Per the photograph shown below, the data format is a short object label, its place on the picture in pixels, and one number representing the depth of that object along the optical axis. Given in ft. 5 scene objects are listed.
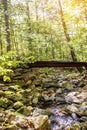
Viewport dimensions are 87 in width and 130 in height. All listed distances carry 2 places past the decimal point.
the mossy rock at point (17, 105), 13.14
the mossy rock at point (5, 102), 13.01
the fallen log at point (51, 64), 18.59
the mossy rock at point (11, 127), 8.40
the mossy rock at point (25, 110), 12.48
